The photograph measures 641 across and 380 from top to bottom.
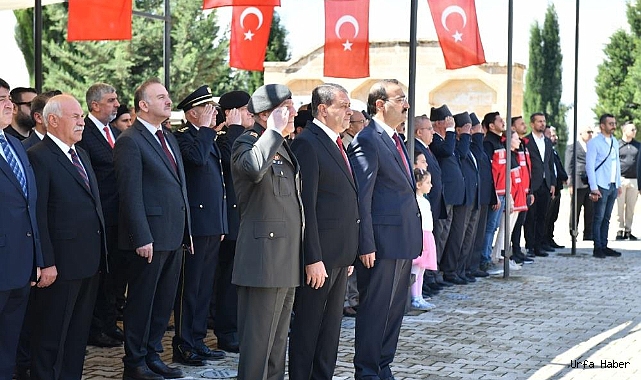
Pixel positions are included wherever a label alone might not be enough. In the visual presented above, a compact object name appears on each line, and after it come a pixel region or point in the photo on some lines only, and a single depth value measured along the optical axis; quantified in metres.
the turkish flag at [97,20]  9.78
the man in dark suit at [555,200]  15.61
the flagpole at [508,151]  11.78
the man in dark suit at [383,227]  6.50
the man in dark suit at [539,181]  14.18
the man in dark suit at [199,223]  7.11
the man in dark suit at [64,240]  5.82
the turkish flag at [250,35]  11.45
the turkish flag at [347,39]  11.13
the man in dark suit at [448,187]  10.84
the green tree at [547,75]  41.34
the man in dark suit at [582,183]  16.14
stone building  29.88
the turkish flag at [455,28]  9.70
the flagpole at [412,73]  9.15
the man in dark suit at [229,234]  7.64
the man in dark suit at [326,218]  5.89
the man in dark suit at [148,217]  6.39
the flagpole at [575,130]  14.47
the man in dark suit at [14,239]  5.30
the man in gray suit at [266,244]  5.36
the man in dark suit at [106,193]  7.37
